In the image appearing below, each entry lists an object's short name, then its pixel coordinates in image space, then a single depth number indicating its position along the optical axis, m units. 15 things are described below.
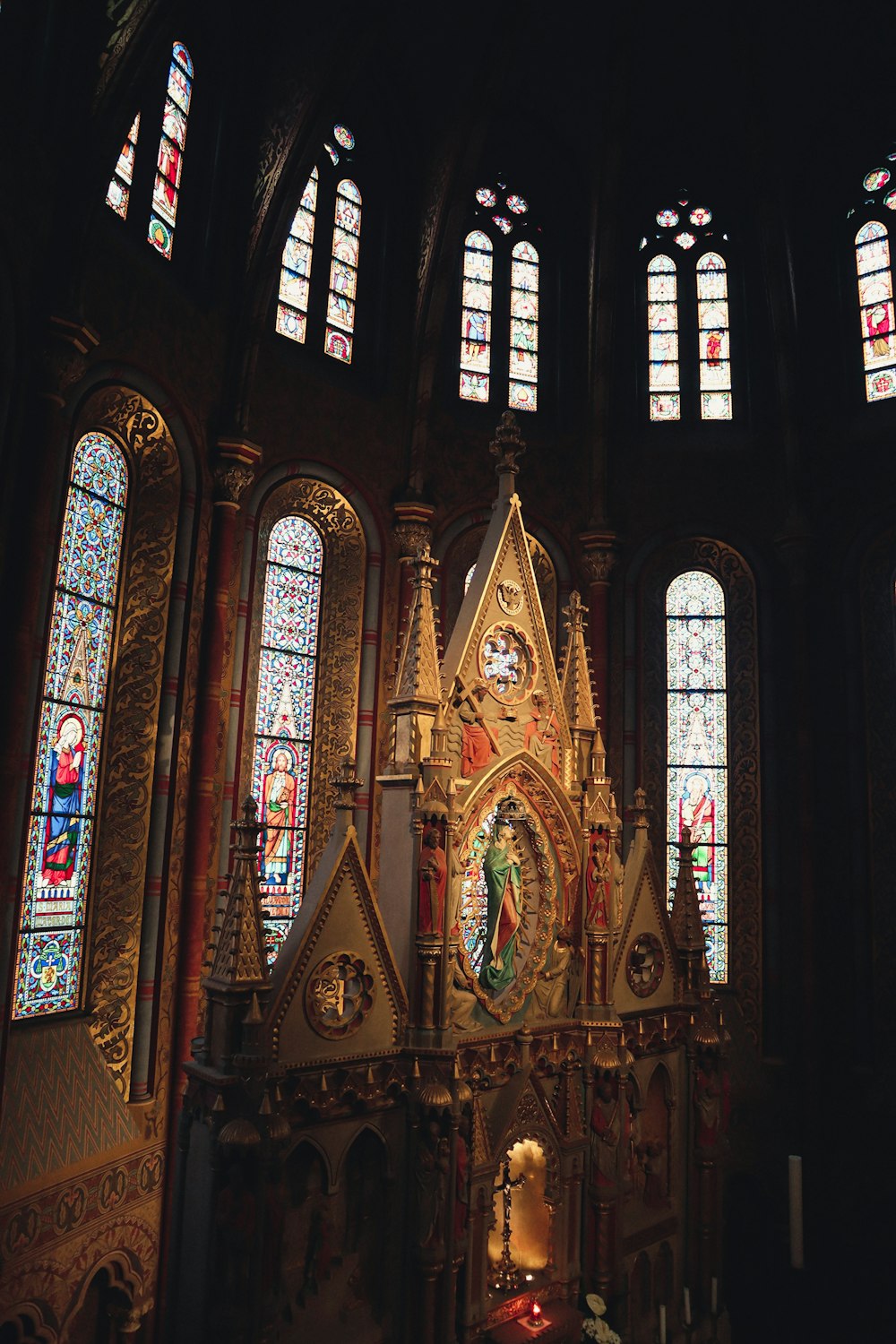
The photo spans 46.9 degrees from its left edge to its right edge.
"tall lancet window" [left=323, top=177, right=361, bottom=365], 13.43
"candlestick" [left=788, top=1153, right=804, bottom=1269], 9.56
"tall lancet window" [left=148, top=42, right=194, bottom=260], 11.09
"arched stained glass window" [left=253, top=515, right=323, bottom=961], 11.98
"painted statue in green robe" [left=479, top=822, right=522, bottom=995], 9.05
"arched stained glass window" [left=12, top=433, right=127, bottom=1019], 9.56
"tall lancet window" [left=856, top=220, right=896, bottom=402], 14.15
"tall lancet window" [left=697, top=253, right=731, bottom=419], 15.09
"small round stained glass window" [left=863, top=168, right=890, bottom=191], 14.42
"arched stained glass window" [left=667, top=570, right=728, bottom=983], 13.68
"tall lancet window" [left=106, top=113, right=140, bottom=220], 10.41
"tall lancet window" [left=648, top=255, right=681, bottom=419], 15.20
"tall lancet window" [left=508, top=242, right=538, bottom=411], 14.98
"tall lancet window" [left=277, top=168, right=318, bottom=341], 12.88
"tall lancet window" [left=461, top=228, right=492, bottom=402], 14.63
